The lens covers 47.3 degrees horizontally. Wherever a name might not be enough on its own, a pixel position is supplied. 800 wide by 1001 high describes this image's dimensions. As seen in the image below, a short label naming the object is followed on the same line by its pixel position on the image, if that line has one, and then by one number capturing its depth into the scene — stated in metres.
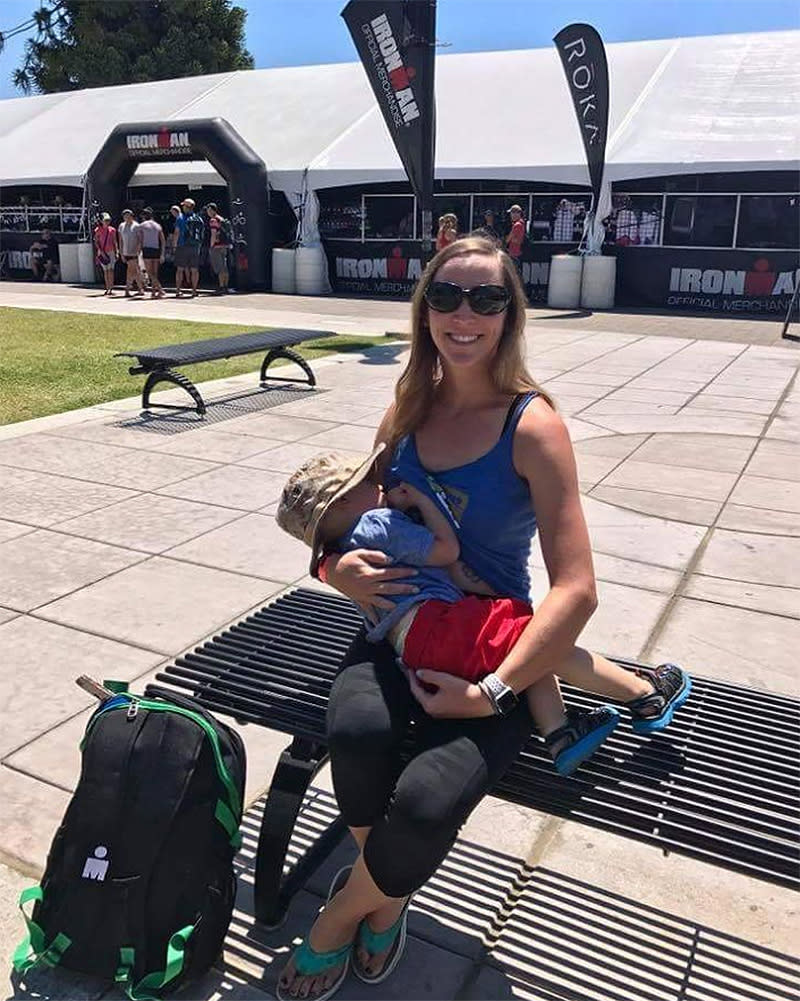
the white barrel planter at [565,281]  18.73
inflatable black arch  20.44
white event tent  17.75
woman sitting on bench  2.04
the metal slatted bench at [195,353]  7.83
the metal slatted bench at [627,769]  2.10
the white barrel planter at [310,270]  21.08
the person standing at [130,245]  17.95
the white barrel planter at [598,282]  18.67
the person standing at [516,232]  18.66
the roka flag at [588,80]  16.92
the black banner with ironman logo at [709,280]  18.39
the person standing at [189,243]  19.86
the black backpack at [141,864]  2.11
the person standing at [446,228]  12.30
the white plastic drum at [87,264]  23.48
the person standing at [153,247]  17.98
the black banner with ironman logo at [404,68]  12.19
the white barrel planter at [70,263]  23.80
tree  41.47
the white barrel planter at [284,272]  21.23
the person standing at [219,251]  20.84
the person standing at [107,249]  20.32
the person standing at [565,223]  20.14
